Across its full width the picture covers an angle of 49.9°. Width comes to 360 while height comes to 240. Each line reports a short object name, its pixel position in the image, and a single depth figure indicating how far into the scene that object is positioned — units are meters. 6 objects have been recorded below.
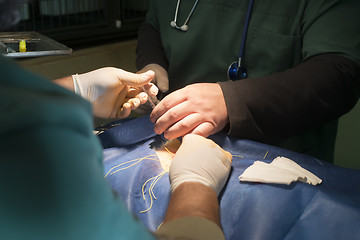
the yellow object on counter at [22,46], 1.39
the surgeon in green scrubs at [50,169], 0.41
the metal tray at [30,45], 1.32
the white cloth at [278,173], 1.01
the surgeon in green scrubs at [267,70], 1.27
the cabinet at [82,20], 2.48
